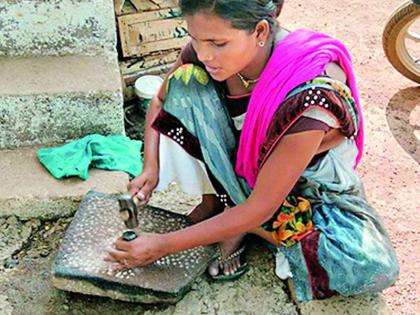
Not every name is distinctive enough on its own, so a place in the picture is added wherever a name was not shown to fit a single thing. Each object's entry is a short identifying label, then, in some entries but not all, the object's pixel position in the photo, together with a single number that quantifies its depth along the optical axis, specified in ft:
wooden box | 11.78
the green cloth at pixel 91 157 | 10.00
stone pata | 8.86
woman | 8.20
